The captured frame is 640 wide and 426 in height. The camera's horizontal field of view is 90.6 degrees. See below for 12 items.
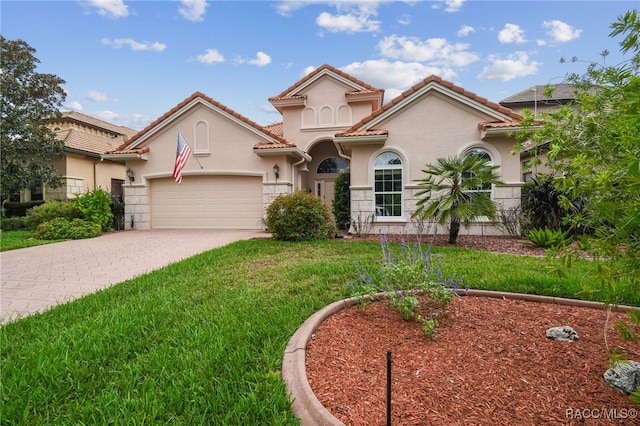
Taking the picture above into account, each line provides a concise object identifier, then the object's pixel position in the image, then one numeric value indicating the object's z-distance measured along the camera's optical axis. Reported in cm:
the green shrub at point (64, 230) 1145
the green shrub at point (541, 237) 837
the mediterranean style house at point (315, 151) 1105
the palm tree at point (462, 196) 807
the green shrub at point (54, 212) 1259
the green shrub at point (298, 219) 991
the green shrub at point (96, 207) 1287
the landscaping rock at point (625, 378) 213
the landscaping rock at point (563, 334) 295
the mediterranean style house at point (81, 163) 1677
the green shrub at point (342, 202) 1331
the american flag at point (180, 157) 1148
